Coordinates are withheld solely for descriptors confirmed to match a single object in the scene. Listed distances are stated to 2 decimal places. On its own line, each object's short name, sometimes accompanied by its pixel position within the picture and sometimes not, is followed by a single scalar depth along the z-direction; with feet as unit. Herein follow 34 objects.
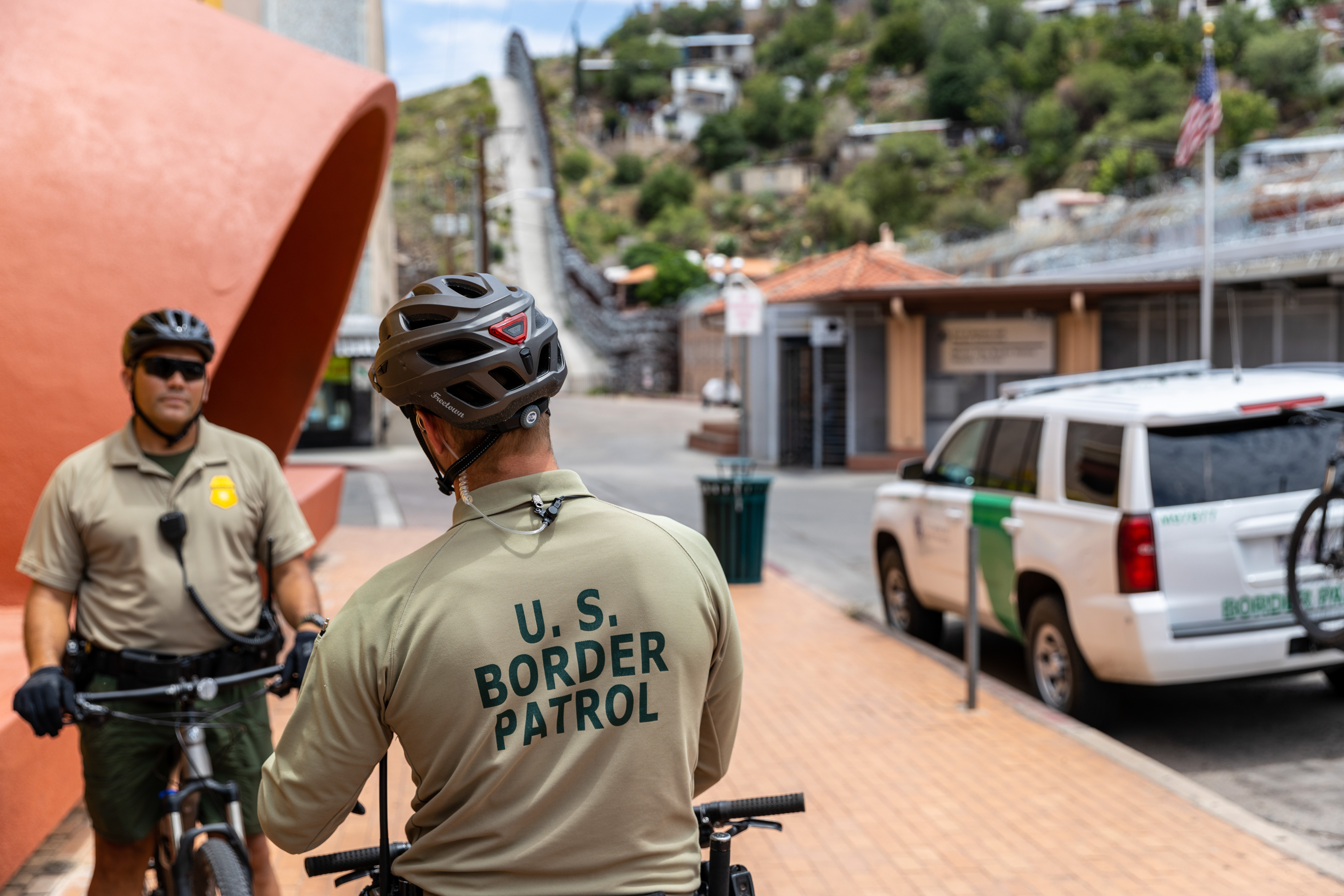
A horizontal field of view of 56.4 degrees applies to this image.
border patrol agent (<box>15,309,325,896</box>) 11.70
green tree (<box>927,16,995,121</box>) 437.99
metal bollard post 23.67
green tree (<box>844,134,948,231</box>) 313.32
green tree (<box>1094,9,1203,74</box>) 360.48
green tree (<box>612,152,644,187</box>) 401.70
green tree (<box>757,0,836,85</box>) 561.84
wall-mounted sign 80.48
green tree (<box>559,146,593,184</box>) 389.60
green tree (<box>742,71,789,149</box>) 448.24
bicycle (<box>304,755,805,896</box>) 6.85
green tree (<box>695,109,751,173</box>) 429.38
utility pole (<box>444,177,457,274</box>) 158.30
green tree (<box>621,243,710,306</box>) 206.39
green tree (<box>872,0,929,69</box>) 498.28
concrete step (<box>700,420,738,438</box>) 90.53
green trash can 36.42
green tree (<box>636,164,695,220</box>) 360.69
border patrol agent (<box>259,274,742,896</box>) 6.16
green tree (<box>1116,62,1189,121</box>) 330.95
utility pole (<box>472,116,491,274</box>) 103.09
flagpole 72.59
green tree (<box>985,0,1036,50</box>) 453.58
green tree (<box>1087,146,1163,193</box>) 284.20
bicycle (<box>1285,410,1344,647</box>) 20.81
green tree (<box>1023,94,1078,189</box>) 334.65
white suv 20.79
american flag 72.54
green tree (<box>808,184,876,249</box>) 304.71
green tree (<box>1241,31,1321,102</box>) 343.87
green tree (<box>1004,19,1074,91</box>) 398.42
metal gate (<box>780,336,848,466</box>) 81.76
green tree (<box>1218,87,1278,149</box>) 306.55
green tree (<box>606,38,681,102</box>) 522.06
